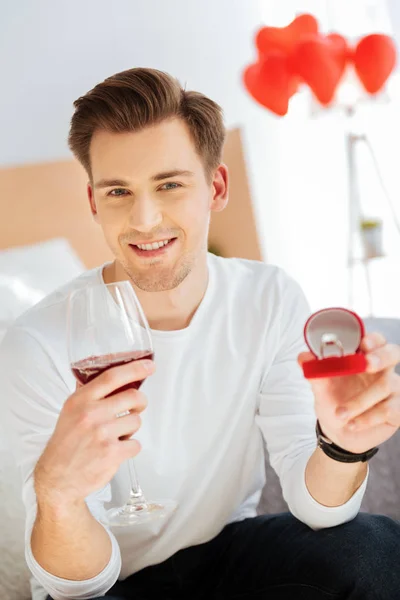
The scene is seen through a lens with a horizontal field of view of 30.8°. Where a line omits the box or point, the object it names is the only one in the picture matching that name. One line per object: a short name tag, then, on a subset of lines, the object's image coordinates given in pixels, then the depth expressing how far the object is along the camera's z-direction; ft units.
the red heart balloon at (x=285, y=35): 9.81
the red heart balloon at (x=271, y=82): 9.83
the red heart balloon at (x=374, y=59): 9.95
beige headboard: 7.54
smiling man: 3.37
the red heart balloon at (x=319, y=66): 9.75
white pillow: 4.14
